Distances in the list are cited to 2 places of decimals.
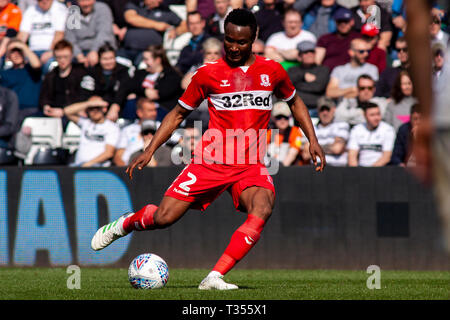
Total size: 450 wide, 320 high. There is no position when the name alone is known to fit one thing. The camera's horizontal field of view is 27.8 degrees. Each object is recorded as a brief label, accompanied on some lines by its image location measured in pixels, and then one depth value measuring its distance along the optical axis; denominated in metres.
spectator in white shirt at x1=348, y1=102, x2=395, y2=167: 13.52
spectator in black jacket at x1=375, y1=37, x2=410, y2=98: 14.51
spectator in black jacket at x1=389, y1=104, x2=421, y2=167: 13.12
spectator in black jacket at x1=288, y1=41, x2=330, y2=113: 14.95
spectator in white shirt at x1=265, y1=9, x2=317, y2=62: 15.52
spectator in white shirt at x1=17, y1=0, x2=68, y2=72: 17.00
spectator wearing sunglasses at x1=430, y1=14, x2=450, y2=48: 14.50
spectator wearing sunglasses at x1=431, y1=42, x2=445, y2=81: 13.92
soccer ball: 8.60
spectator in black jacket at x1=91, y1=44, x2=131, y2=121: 15.71
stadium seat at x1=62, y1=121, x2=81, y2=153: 15.00
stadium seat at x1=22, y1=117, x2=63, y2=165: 15.09
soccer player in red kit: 8.27
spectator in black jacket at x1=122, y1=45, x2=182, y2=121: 15.21
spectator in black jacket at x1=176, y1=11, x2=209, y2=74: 15.75
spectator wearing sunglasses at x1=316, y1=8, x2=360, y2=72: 15.39
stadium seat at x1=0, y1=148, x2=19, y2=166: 14.70
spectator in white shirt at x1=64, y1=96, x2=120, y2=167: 14.37
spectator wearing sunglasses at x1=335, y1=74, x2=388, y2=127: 14.18
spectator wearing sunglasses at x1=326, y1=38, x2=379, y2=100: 14.91
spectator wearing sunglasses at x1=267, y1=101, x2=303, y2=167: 13.70
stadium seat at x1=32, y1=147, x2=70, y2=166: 14.39
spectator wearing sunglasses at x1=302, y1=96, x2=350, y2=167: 13.63
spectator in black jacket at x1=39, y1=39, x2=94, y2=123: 15.86
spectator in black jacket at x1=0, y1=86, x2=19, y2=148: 15.15
